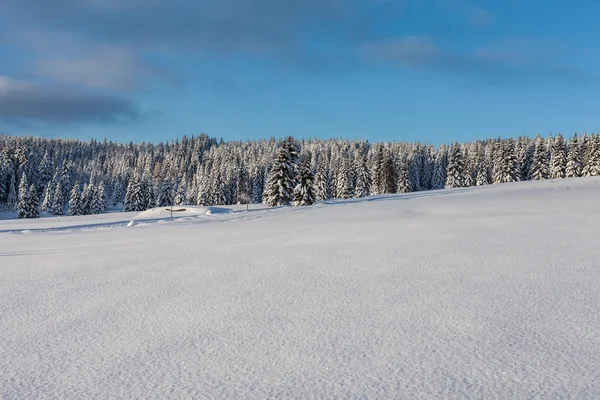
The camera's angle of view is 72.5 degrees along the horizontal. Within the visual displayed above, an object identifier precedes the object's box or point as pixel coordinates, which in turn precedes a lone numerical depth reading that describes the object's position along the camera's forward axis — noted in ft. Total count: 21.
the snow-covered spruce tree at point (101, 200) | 261.65
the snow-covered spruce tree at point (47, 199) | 282.36
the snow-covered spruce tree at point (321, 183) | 256.11
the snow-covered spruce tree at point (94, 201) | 257.14
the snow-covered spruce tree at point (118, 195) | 407.03
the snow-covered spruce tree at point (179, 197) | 312.34
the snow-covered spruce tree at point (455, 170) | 238.48
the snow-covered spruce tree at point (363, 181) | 248.93
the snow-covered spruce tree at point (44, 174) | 312.29
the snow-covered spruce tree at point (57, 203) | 259.39
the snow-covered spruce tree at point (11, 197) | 302.45
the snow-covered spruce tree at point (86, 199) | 252.62
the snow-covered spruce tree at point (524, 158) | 289.74
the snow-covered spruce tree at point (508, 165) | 230.07
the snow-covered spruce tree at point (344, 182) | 231.71
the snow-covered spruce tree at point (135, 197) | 271.49
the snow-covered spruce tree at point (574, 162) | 230.48
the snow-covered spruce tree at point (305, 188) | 156.66
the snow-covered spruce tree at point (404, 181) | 248.73
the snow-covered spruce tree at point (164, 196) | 313.94
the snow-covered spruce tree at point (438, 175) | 366.02
